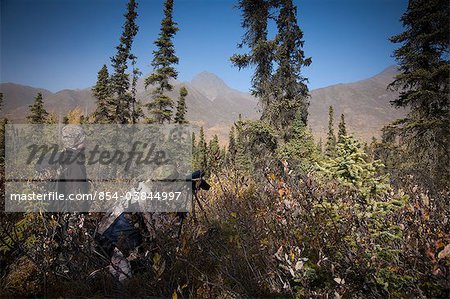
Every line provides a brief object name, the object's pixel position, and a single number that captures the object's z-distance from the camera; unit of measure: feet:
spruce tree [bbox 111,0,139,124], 82.89
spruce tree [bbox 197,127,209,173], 197.21
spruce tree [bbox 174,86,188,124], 88.91
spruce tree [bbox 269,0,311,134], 42.68
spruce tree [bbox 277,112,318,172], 39.49
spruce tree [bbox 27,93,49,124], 126.72
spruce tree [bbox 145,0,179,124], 69.51
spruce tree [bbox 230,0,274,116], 41.83
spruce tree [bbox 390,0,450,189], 37.73
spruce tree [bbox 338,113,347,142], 158.84
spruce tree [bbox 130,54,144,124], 82.84
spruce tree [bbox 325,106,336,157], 166.81
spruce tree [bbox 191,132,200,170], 177.62
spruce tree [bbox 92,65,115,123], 90.84
